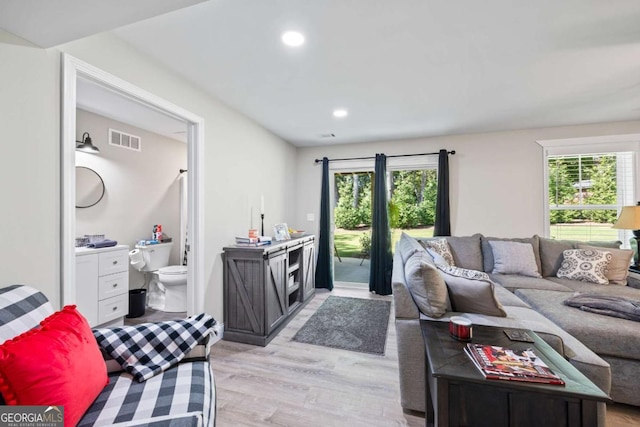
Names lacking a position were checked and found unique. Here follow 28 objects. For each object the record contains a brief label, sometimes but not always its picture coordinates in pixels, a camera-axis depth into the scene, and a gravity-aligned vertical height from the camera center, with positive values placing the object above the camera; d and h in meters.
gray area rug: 2.64 -1.25
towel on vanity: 2.71 -0.29
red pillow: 0.85 -0.52
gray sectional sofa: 1.54 -0.79
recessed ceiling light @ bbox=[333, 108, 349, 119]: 3.11 +1.21
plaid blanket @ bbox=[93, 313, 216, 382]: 1.27 -0.63
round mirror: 3.00 +0.32
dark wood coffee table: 0.99 -0.72
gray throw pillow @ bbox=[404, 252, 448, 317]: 1.68 -0.47
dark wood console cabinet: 2.65 -0.80
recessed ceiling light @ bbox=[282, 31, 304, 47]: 1.77 +1.19
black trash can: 3.21 -1.04
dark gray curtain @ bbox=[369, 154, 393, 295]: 4.25 -0.34
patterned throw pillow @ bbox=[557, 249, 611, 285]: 2.88 -0.56
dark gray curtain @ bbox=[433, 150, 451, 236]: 4.04 +0.28
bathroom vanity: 2.54 -0.69
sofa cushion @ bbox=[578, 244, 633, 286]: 2.86 -0.57
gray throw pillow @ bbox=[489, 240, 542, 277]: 3.17 -0.53
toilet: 3.32 -0.79
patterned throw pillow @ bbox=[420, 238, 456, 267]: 3.39 -0.42
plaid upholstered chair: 0.88 -0.64
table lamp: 2.92 -0.09
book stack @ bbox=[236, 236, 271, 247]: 2.81 -0.28
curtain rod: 4.08 +0.95
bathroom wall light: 2.88 +0.74
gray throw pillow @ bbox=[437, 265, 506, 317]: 1.75 -0.54
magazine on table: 1.05 -0.63
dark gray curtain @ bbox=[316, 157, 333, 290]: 4.54 -0.36
